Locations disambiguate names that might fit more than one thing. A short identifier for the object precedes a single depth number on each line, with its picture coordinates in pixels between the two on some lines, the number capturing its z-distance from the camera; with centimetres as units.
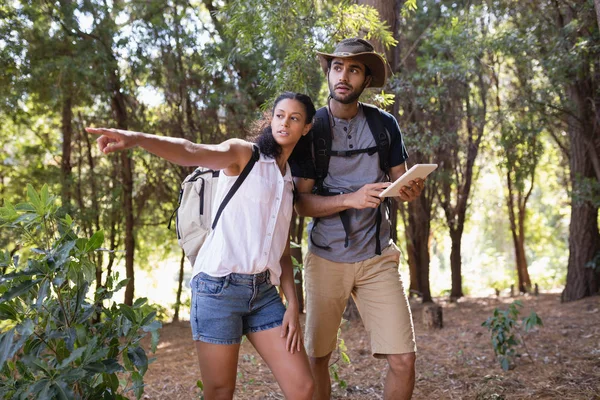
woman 292
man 351
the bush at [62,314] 275
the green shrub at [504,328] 589
